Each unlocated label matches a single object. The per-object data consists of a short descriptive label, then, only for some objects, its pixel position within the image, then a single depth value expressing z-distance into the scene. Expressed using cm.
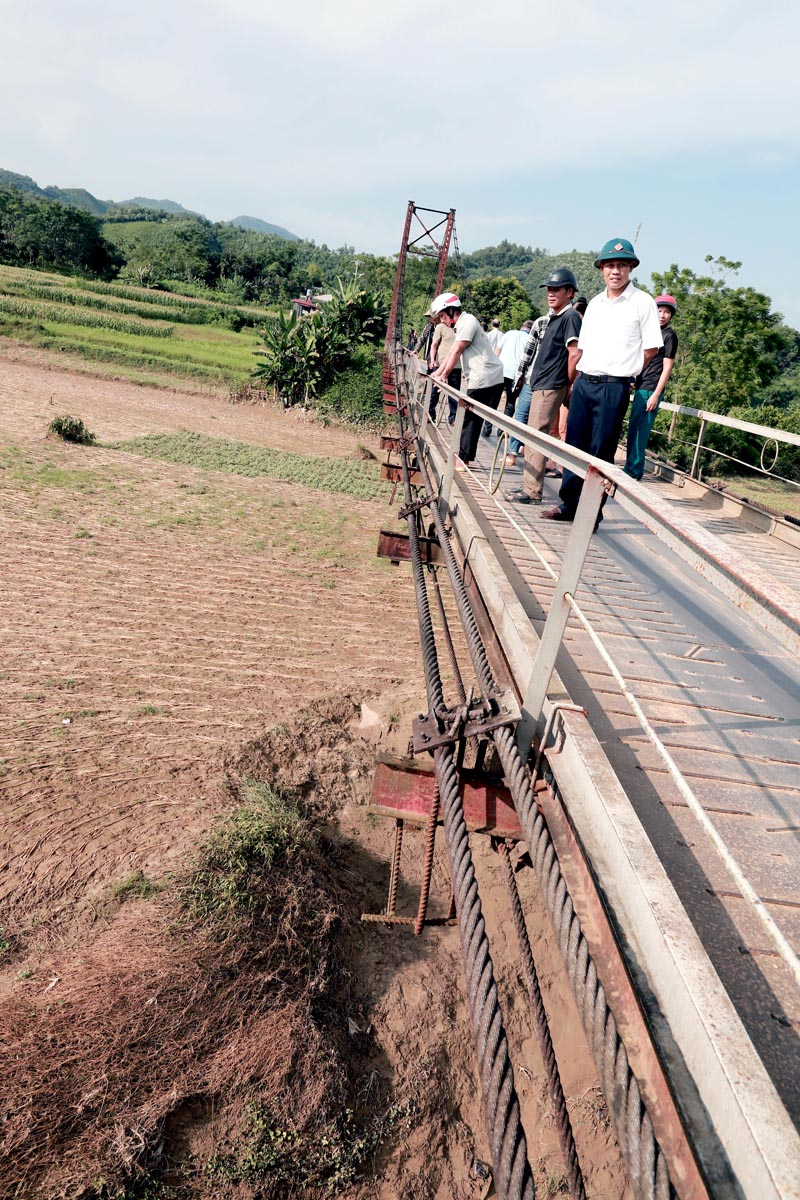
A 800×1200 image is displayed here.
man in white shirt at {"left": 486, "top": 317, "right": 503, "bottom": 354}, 957
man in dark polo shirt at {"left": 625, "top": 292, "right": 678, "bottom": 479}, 553
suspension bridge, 126
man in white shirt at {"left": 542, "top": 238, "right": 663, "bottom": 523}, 409
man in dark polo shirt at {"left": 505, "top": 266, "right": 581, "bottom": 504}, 509
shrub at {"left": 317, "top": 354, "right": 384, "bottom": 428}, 2031
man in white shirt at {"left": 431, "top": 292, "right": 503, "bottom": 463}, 575
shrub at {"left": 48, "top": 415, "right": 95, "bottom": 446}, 1280
